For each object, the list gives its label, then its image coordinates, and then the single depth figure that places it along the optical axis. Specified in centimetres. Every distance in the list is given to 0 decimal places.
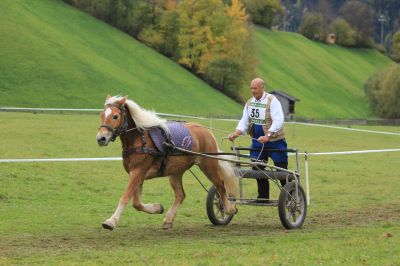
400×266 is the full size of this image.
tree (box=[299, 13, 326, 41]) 15508
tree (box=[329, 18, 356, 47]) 15925
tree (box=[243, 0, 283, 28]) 13225
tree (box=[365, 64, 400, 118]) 9438
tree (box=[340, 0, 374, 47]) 16188
